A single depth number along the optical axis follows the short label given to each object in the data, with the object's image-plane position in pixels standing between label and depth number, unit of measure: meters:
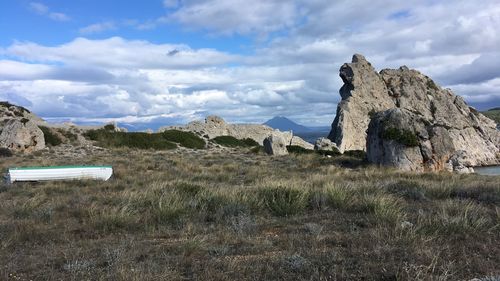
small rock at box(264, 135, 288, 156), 36.06
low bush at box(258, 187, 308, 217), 8.81
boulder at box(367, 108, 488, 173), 22.58
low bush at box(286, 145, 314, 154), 43.24
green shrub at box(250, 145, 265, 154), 37.64
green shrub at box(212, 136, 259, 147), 54.40
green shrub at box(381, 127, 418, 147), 22.61
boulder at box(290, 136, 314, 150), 54.83
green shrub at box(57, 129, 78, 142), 41.00
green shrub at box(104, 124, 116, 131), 49.19
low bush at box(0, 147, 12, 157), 29.80
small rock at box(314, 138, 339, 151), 42.91
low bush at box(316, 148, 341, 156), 35.72
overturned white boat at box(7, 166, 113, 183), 15.17
